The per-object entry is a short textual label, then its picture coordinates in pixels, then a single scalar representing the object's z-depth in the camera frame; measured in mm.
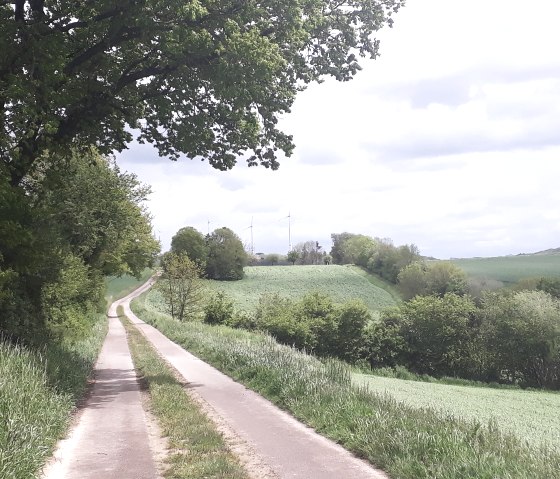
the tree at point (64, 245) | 14141
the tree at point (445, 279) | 86312
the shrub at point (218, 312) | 54000
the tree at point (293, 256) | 159375
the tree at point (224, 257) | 107000
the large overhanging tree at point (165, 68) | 12930
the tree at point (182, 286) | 53594
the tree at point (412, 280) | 93569
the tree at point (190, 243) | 97000
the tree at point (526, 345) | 50469
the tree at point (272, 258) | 172375
